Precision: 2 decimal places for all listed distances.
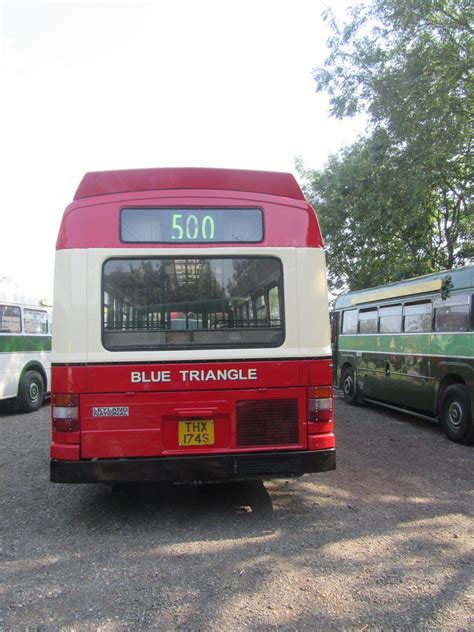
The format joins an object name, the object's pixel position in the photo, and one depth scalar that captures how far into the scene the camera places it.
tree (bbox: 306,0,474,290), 9.21
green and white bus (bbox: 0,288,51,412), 10.89
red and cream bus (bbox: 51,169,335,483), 4.23
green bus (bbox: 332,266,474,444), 7.83
